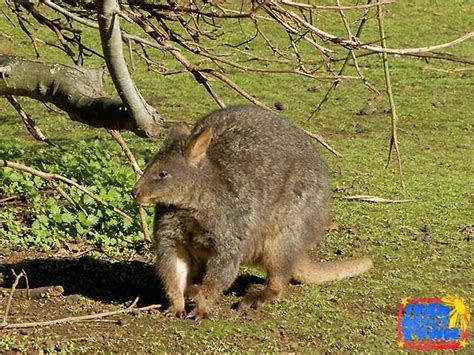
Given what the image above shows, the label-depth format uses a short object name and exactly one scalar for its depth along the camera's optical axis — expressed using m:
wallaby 9.75
